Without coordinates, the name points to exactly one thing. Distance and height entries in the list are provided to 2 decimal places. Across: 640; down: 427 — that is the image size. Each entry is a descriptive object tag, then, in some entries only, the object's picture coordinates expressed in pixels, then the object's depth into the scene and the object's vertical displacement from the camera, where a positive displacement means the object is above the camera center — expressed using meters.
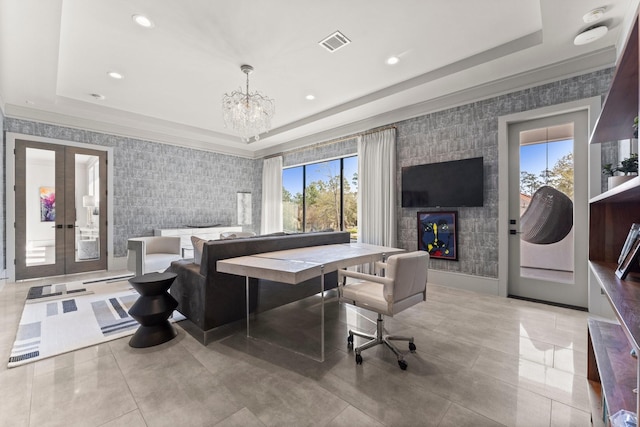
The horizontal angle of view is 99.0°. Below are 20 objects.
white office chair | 2.02 -0.65
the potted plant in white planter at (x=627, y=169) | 1.44 +0.31
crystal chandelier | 3.59 +1.34
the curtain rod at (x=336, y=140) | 4.97 +1.54
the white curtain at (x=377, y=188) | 4.79 +0.46
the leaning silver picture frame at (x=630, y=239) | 1.21 -0.13
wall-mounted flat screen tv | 3.88 +0.44
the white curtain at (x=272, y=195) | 7.06 +0.49
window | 5.75 +0.41
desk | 1.99 -0.41
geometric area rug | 2.39 -1.14
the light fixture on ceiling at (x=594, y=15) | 2.38 +1.75
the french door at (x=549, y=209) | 3.27 +0.04
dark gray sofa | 2.45 -0.73
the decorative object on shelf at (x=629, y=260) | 1.11 -0.20
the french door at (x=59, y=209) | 4.57 +0.11
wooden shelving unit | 0.86 -0.27
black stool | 2.40 -0.85
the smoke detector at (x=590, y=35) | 2.56 +1.70
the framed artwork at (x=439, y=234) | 4.13 -0.33
